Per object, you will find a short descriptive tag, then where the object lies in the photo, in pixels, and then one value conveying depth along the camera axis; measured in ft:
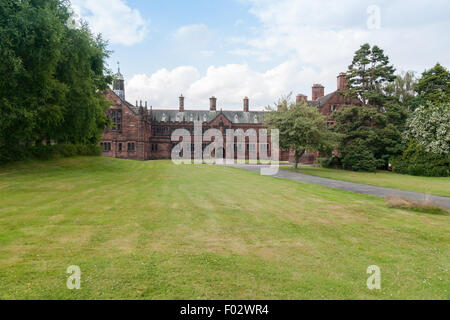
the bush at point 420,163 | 109.70
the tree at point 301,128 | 102.47
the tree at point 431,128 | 110.83
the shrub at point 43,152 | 69.36
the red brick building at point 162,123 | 189.57
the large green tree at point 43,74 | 51.39
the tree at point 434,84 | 130.54
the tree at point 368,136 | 124.88
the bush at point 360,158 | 122.98
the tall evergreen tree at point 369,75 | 129.70
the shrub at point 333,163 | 138.92
